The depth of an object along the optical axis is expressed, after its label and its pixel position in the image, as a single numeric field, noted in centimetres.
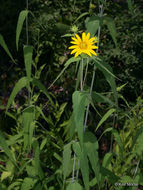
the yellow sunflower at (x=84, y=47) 85
